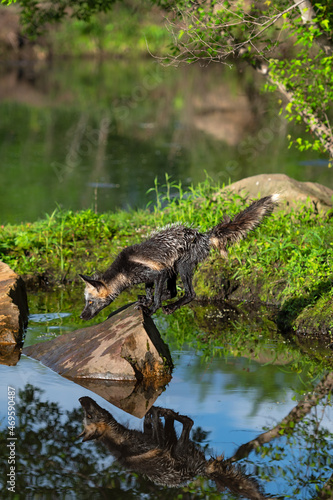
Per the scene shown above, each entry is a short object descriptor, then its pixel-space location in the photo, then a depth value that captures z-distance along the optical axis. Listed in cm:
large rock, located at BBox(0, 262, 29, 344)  1595
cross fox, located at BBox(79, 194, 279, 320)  1456
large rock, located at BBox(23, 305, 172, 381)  1399
